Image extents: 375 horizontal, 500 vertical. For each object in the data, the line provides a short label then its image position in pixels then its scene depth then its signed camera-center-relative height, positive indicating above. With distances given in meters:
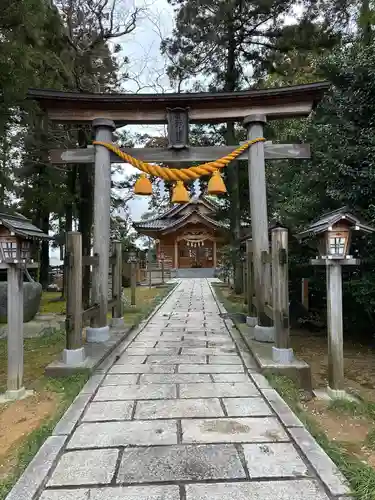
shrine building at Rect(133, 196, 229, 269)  28.41 +2.36
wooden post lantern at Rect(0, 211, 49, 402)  3.91 -0.19
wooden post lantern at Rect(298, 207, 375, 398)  3.88 -0.02
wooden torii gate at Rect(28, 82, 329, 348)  5.88 +2.38
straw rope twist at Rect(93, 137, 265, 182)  5.98 +1.62
